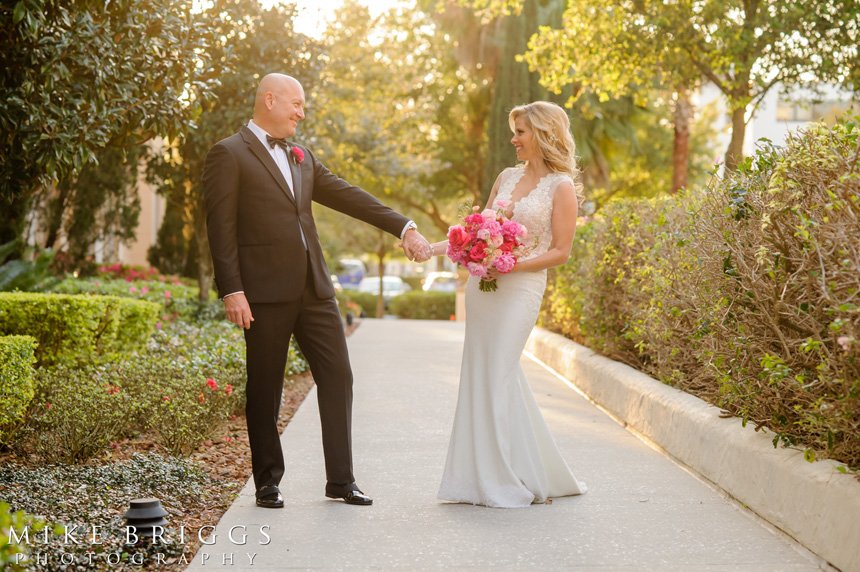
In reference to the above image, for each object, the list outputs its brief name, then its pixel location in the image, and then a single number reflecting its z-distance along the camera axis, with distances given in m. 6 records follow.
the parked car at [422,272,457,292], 43.91
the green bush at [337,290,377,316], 37.75
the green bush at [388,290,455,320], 32.69
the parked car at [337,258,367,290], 58.09
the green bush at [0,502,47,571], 3.07
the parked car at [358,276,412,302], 45.23
